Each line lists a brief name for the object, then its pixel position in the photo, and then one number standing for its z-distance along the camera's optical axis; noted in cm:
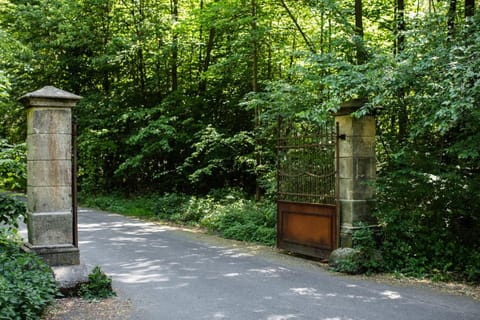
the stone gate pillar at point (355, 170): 866
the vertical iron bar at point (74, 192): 710
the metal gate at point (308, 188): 904
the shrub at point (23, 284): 498
